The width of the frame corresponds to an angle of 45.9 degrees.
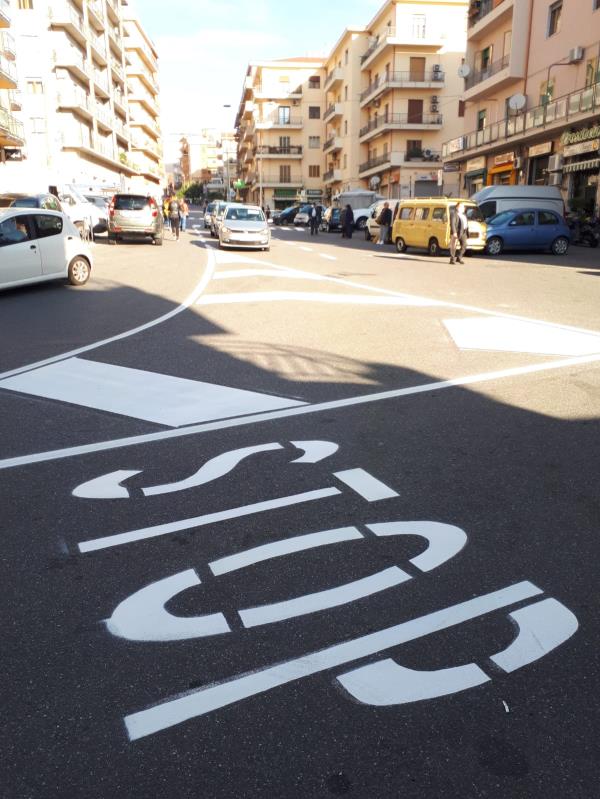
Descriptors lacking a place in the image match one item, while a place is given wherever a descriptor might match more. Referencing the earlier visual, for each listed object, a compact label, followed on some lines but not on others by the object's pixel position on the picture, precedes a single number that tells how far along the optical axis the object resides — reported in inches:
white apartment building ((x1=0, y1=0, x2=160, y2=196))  1881.2
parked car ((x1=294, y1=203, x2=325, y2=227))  2095.2
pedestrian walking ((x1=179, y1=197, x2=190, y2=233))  1491.1
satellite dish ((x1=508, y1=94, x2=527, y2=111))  1331.2
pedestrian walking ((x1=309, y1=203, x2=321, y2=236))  1466.5
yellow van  870.4
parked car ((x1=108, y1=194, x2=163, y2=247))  1020.5
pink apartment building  1149.7
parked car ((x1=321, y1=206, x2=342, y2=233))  1739.7
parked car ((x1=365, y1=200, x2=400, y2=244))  1258.5
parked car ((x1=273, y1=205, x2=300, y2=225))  2252.7
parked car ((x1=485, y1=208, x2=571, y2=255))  927.7
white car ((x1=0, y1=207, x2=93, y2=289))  486.0
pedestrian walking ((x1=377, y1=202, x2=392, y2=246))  1160.8
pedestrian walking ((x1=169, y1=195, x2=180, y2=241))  1225.4
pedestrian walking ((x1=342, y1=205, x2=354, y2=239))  1344.7
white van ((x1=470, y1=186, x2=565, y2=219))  995.3
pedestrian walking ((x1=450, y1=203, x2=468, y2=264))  790.5
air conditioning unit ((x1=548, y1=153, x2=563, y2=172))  1223.5
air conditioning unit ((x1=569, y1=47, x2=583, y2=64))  1156.4
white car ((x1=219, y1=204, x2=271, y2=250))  926.4
